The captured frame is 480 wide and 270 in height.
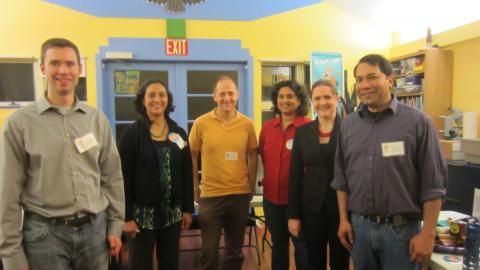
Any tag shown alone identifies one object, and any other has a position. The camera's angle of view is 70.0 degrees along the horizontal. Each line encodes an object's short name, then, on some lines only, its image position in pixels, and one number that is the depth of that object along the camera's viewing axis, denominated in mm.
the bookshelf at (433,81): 3986
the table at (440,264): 1331
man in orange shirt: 2213
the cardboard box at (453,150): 3482
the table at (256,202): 3252
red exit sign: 4203
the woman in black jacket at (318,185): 1879
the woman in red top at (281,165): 2119
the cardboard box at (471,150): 2975
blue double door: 4273
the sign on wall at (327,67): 4441
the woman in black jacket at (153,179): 1881
